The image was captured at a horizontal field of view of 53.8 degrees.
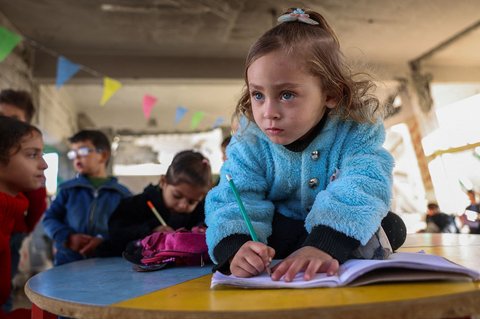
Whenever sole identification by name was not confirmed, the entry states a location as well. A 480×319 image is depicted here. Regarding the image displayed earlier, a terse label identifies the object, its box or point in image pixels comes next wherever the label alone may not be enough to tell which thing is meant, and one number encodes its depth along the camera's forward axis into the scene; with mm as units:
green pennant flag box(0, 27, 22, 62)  2475
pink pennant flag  4223
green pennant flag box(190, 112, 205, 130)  6023
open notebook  564
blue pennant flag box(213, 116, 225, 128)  6375
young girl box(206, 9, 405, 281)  740
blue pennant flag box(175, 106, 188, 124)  4764
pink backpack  967
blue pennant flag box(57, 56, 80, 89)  3238
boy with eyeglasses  2014
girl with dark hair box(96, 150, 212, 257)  1609
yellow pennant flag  3641
